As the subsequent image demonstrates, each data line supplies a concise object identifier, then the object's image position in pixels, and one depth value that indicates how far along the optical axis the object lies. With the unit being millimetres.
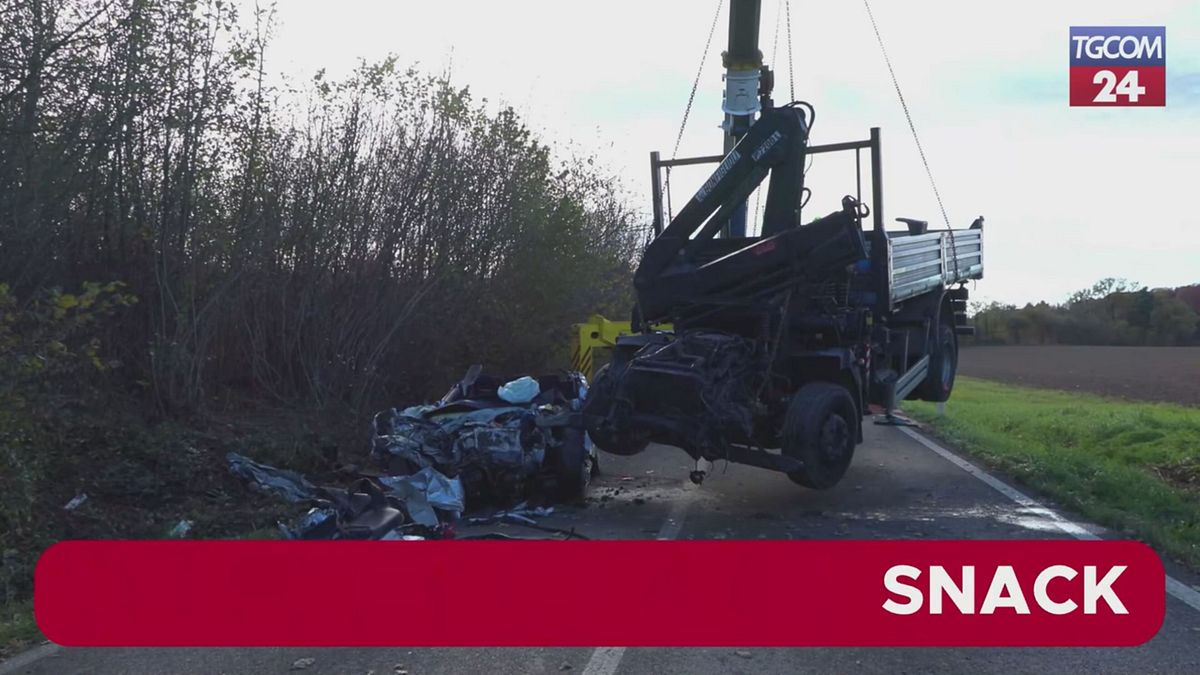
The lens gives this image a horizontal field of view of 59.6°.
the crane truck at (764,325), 9617
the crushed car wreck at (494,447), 10102
